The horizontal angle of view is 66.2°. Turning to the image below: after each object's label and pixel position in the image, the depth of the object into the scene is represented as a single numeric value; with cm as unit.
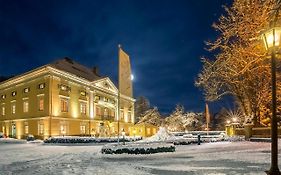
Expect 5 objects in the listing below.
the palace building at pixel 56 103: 3111
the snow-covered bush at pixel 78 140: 2535
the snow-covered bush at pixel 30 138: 2963
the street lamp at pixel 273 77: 563
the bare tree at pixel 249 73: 1025
